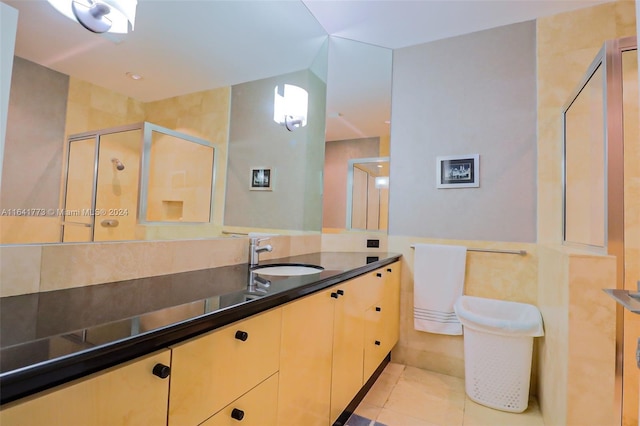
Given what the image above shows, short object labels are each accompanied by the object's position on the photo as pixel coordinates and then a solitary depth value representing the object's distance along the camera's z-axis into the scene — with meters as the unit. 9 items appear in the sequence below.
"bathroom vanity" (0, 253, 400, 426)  0.51
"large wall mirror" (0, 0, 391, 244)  0.83
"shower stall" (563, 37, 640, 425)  1.31
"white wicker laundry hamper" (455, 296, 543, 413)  1.80
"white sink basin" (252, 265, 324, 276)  1.58
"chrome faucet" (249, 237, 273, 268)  1.63
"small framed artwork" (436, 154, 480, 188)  2.24
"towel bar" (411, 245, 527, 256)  2.09
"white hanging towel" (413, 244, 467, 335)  2.21
